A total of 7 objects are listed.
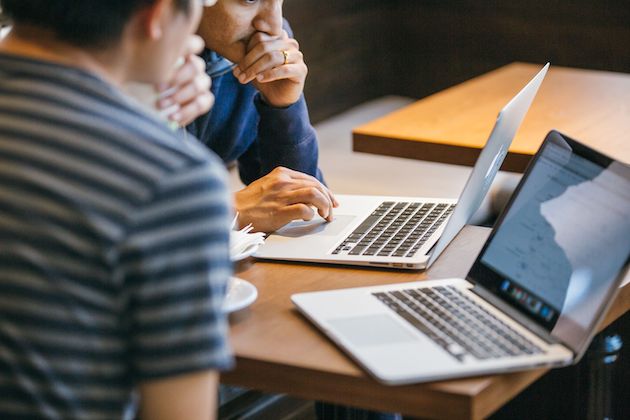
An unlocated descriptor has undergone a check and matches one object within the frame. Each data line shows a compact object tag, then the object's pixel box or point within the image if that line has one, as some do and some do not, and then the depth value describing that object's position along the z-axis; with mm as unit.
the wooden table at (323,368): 1669
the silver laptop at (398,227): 1986
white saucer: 1841
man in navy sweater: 2163
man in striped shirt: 1451
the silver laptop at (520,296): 1718
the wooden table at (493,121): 2652
